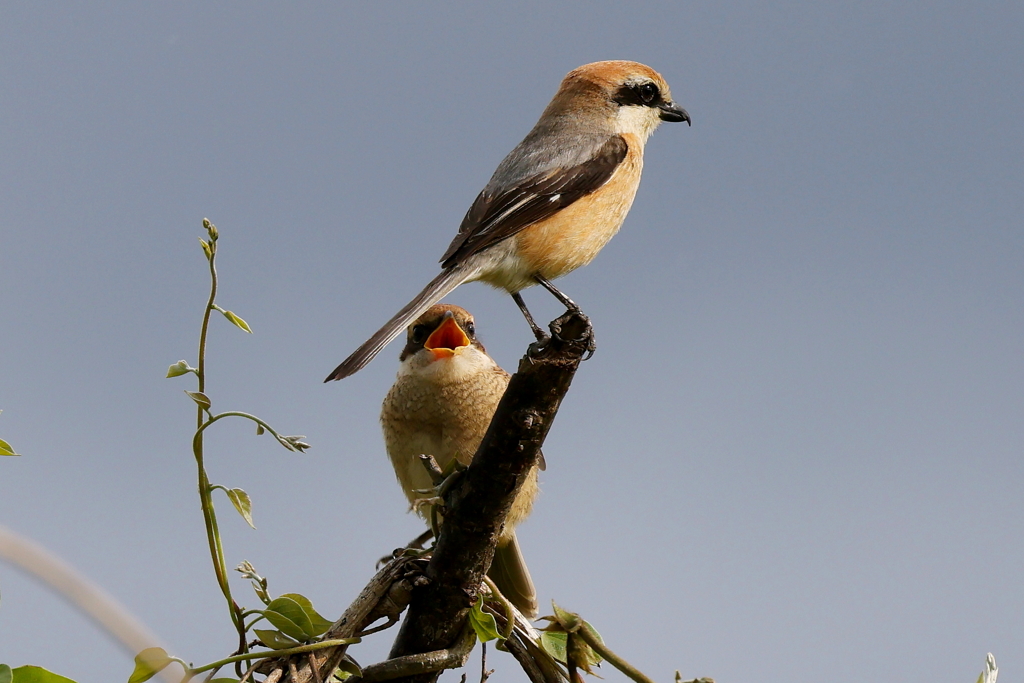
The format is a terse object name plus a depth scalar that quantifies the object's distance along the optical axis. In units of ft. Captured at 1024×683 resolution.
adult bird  23.65
